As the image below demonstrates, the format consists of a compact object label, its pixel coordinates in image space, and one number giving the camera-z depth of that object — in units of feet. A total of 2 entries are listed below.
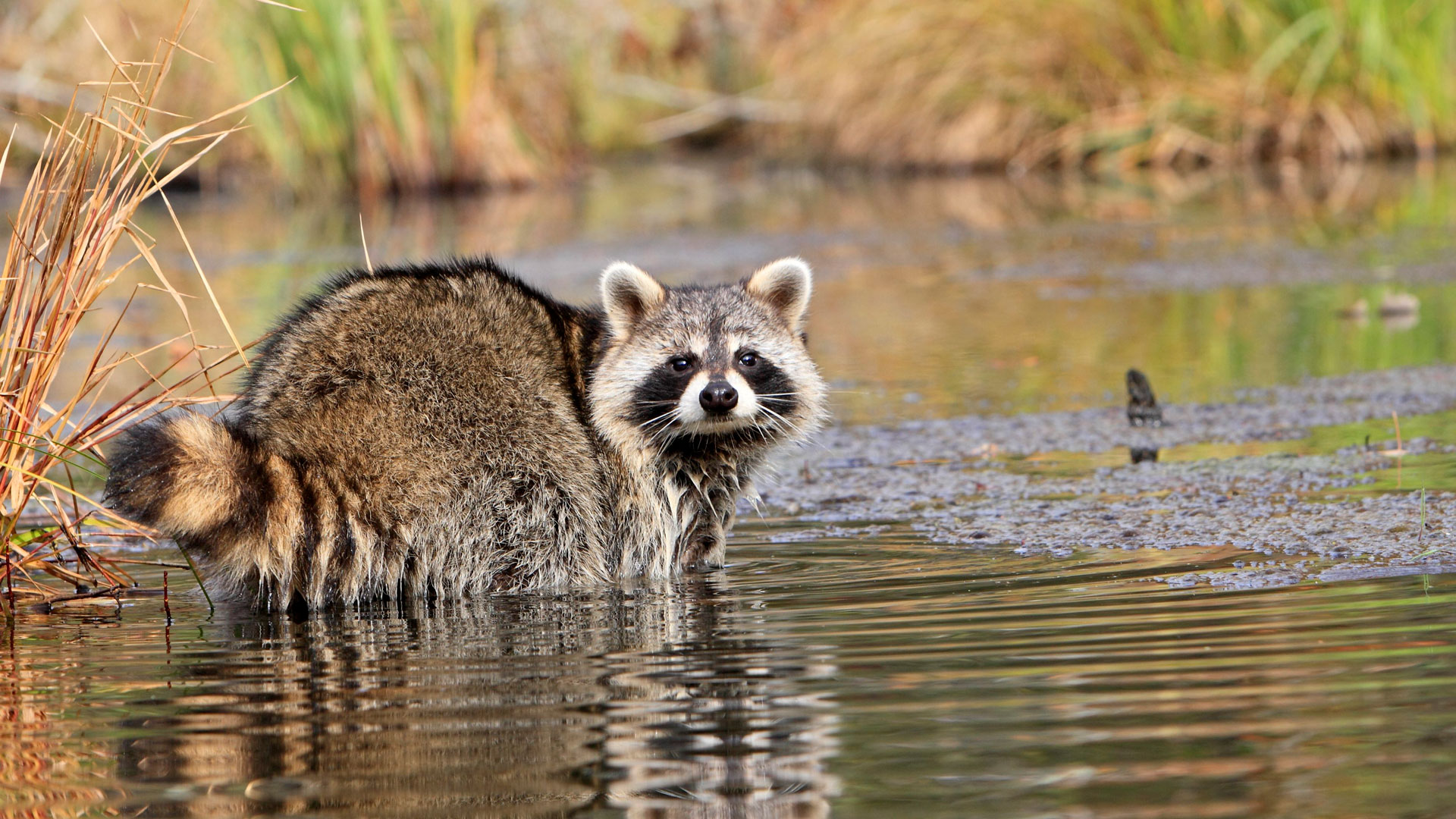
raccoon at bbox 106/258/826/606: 25.48
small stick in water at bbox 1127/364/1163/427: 38.86
